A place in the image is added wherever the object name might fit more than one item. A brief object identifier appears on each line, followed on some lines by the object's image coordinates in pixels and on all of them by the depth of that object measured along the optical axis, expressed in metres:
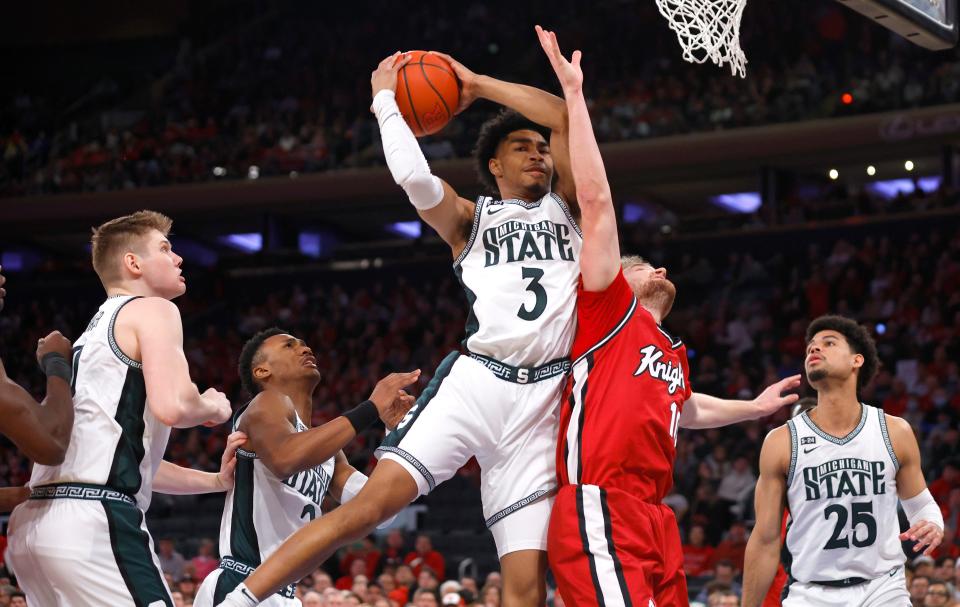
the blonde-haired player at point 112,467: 4.06
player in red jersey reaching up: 4.54
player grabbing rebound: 4.67
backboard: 6.06
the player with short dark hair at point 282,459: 5.29
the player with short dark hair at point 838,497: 6.20
